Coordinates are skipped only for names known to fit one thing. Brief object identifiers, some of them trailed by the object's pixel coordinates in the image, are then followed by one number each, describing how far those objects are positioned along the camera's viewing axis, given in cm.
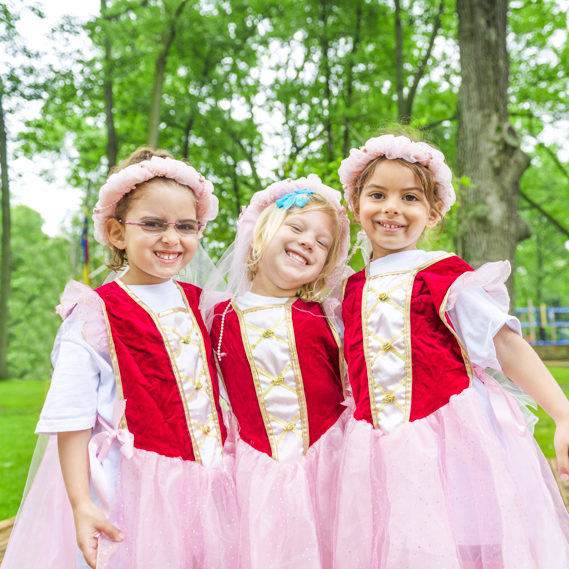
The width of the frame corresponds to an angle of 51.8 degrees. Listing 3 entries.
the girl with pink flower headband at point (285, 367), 194
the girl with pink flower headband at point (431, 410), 182
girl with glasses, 187
